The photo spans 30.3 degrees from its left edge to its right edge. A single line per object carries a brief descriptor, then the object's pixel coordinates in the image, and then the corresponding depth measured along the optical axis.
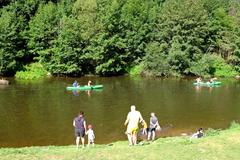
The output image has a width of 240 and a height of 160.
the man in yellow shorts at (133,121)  22.84
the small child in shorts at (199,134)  28.88
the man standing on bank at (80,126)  24.44
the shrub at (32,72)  67.12
